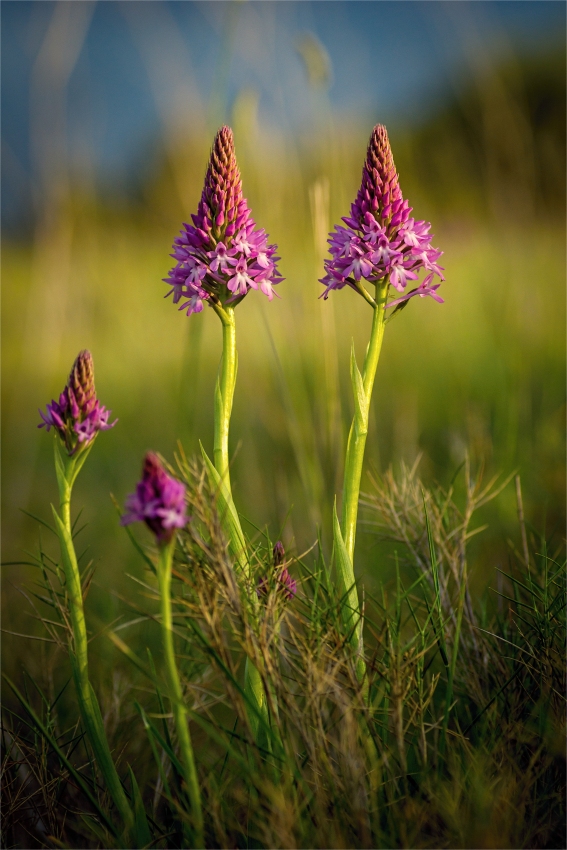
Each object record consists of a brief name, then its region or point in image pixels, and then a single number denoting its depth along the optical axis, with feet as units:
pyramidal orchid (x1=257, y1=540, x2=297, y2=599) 3.12
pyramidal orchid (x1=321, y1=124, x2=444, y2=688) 3.11
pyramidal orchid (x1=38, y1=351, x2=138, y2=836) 3.06
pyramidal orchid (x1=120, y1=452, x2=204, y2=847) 2.93
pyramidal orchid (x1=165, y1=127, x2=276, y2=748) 3.10
